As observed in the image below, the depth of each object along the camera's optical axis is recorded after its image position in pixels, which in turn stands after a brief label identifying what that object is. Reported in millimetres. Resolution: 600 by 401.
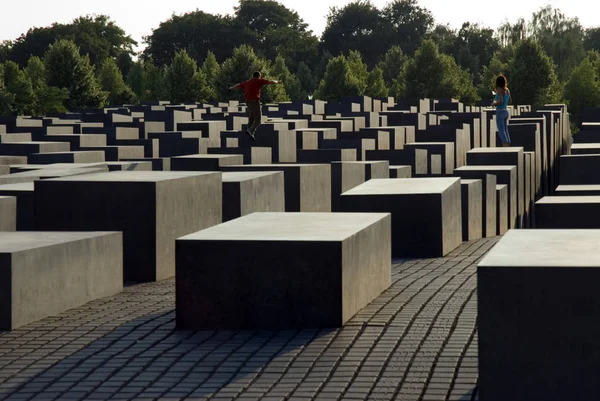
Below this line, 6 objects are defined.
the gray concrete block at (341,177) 18438
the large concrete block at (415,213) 12703
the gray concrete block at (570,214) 13383
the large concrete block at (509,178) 19609
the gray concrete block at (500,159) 22234
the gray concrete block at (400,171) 19266
